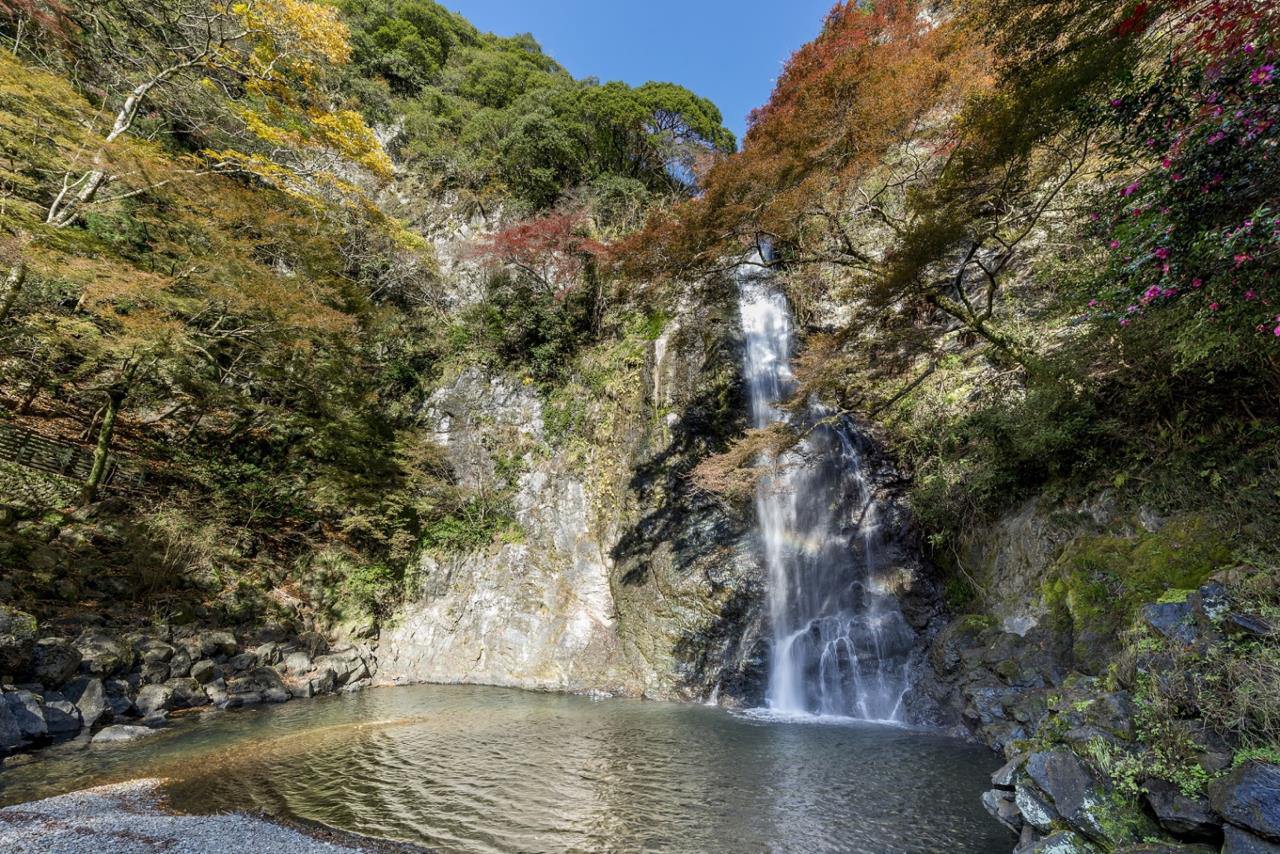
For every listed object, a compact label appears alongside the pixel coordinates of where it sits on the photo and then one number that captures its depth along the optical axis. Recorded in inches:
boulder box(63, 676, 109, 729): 318.3
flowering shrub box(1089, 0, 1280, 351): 152.3
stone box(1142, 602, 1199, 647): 153.0
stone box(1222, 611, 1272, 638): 134.2
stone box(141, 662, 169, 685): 373.4
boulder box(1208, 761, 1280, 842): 107.7
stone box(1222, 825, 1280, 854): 107.1
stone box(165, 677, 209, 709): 371.1
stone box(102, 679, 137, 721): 336.2
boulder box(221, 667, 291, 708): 408.8
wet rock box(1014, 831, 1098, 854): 139.0
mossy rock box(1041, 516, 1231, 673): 220.8
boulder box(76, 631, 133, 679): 347.9
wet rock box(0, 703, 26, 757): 270.7
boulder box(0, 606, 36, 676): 300.0
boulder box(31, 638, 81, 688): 319.6
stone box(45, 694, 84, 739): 297.9
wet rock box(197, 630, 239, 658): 434.0
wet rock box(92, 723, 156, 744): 299.7
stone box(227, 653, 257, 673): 436.8
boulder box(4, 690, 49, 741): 279.0
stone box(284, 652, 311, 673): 475.2
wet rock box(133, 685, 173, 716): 351.3
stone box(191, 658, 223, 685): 400.5
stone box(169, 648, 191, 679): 389.7
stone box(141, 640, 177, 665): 381.6
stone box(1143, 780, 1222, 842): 120.3
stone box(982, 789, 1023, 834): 171.9
